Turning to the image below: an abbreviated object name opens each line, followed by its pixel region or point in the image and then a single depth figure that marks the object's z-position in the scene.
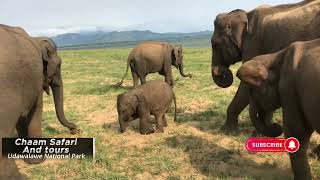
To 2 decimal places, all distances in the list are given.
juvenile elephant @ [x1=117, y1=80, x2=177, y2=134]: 10.22
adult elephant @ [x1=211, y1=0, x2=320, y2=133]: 8.02
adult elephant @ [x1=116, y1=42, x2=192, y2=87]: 16.62
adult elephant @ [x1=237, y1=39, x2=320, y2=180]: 5.50
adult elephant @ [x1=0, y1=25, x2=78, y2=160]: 5.51
